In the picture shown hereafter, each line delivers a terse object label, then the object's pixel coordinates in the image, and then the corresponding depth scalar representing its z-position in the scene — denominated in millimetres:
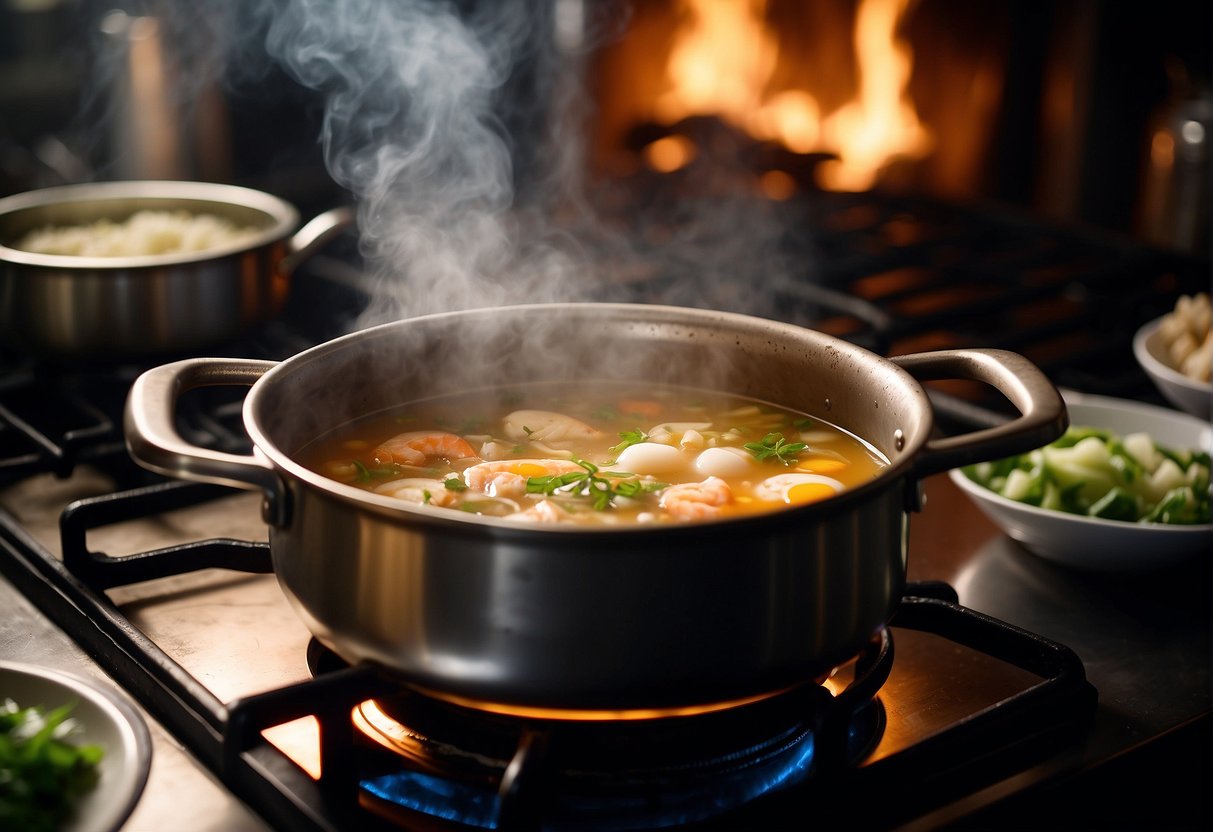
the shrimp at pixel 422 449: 1257
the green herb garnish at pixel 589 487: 1187
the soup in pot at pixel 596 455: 1192
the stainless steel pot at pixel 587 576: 1048
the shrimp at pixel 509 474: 1202
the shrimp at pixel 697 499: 1177
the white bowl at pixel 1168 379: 1507
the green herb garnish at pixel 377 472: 1233
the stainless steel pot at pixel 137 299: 1458
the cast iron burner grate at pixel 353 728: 1083
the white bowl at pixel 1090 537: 1291
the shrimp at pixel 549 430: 1291
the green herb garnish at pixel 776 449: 1259
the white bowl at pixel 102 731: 1060
